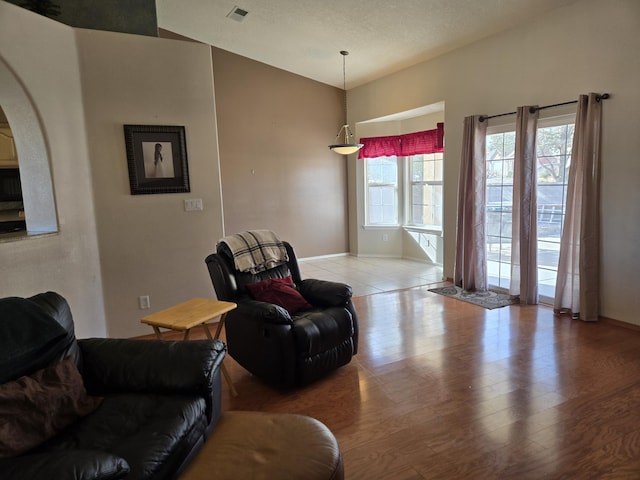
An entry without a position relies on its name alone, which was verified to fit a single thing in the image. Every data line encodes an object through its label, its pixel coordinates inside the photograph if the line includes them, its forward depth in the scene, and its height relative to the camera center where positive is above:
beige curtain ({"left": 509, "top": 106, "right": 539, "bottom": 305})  3.91 -0.19
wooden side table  2.24 -0.69
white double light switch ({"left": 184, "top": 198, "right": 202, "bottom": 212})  3.78 -0.04
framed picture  3.50 +0.39
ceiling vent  4.36 +2.09
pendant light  5.05 +1.00
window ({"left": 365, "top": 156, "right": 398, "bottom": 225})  6.86 +0.03
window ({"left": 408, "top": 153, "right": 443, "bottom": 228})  6.23 +0.01
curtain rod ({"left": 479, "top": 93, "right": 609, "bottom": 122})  3.39 +0.76
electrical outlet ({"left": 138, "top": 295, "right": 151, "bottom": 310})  3.68 -0.94
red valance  5.86 +0.75
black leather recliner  2.47 -0.88
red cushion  2.86 -0.72
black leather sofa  1.21 -0.78
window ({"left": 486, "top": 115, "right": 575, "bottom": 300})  3.86 -0.08
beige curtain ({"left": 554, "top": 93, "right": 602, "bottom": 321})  3.45 -0.33
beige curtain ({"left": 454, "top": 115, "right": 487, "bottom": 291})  4.45 -0.23
